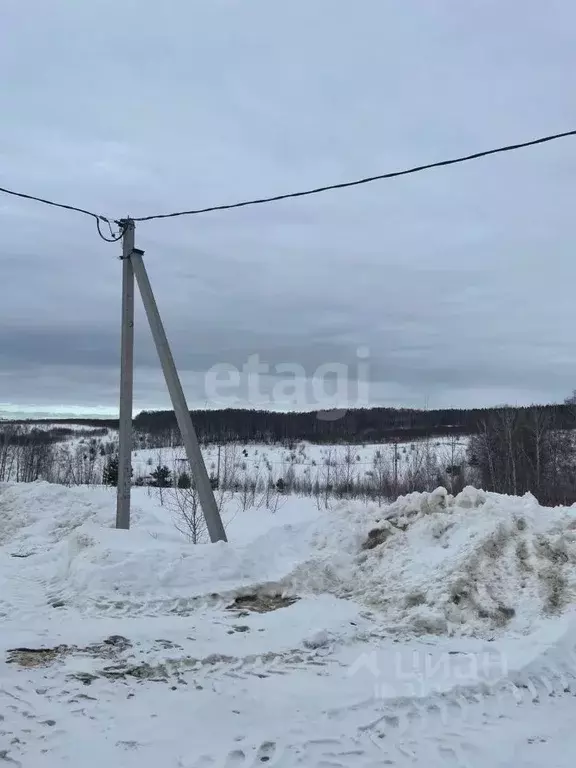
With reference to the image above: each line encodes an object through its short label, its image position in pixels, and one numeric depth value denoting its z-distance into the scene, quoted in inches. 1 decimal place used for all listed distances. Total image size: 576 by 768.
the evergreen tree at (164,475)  950.3
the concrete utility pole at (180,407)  322.0
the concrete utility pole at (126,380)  342.0
